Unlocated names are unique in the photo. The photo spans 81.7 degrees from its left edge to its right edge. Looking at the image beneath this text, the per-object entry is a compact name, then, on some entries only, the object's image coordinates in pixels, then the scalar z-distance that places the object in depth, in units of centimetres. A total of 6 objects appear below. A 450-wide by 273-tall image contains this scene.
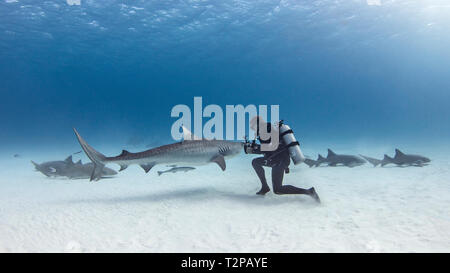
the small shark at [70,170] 947
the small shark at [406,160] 1020
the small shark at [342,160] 1088
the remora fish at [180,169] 920
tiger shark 583
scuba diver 551
